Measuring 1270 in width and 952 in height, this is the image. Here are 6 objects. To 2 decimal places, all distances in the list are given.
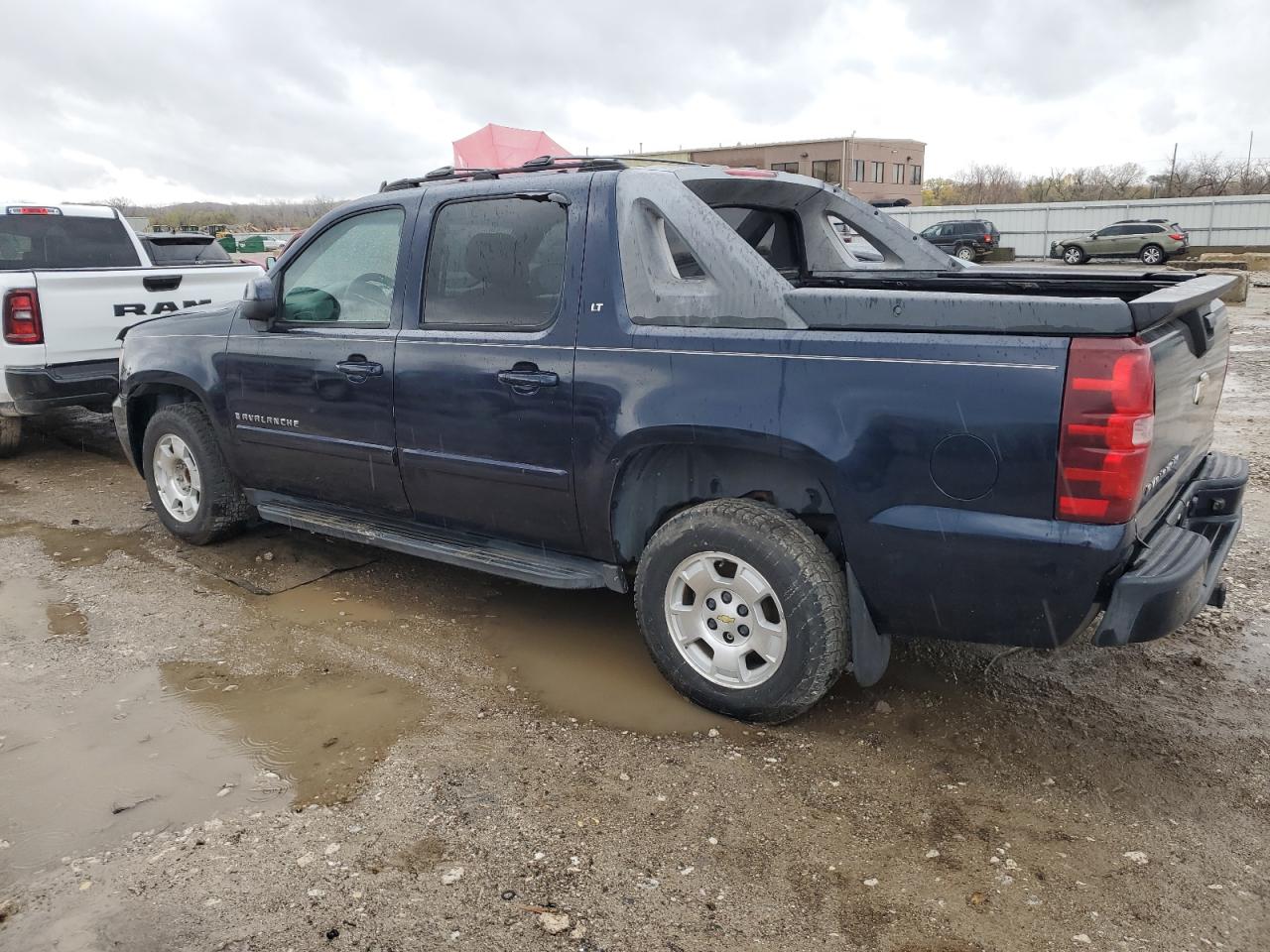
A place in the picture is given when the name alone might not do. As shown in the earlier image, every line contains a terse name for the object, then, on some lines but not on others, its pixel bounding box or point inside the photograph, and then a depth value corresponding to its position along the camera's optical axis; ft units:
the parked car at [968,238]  111.04
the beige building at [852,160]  211.68
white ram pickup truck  23.24
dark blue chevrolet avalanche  9.23
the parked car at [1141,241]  101.45
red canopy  48.08
